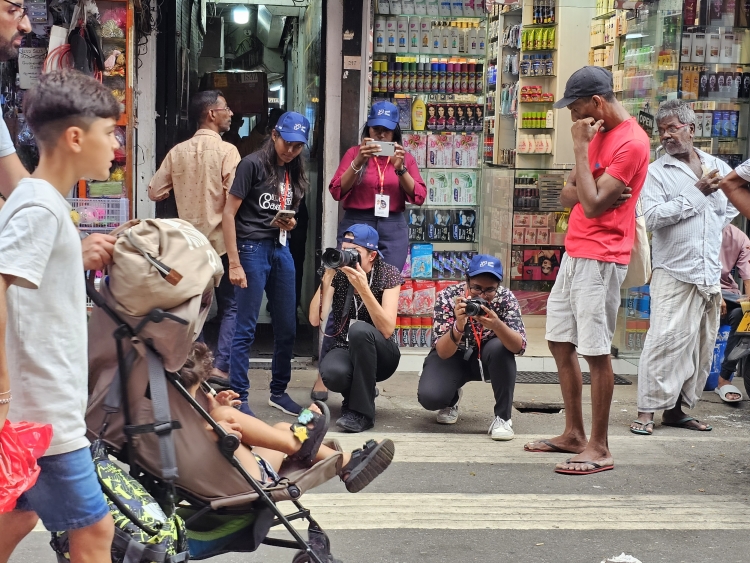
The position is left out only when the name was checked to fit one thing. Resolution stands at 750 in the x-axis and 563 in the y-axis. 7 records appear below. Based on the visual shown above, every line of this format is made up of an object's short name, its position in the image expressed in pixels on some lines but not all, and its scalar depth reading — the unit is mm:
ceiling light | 19172
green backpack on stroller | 6266
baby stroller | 6324
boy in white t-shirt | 5520
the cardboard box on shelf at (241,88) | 17844
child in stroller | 7523
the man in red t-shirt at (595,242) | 10820
